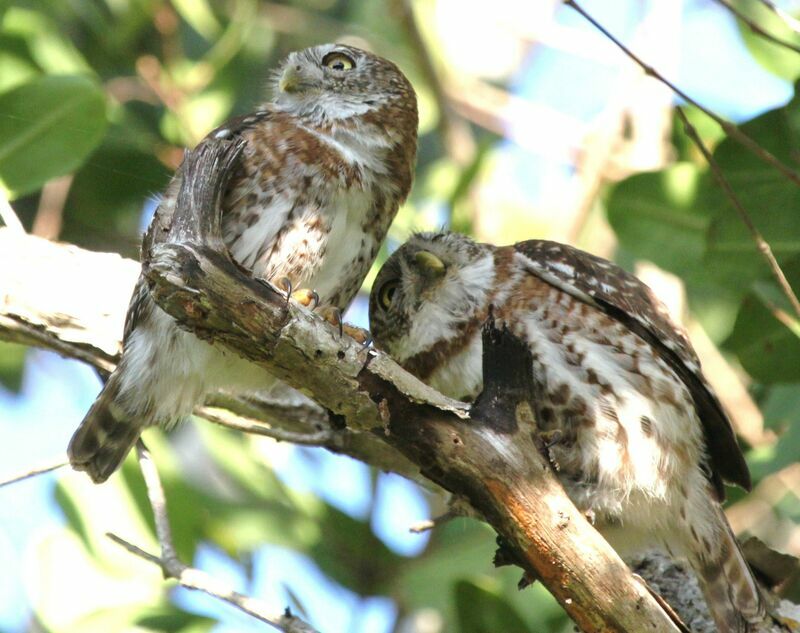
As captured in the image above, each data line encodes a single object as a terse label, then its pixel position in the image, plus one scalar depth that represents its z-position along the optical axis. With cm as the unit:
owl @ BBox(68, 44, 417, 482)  809
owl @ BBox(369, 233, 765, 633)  796
